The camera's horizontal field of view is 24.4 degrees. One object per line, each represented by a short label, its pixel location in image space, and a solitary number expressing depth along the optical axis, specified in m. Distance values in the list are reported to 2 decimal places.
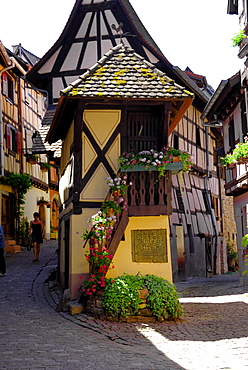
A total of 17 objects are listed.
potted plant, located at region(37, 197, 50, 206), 32.00
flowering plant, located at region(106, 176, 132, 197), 11.56
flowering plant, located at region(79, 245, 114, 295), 10.99
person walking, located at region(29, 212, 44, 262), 20.09
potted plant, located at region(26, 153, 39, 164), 29.45
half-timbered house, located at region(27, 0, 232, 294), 17.84
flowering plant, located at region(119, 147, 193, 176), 11.53
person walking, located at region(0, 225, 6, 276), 15.93
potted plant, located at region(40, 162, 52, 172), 32.72
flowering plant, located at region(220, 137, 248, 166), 14.73
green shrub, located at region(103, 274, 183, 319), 10.47
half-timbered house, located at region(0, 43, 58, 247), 25.61
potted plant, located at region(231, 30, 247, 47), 14.70
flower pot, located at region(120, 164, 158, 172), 11.55
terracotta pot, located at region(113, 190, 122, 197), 11.59
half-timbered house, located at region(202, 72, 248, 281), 17.42
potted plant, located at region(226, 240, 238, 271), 31.09
